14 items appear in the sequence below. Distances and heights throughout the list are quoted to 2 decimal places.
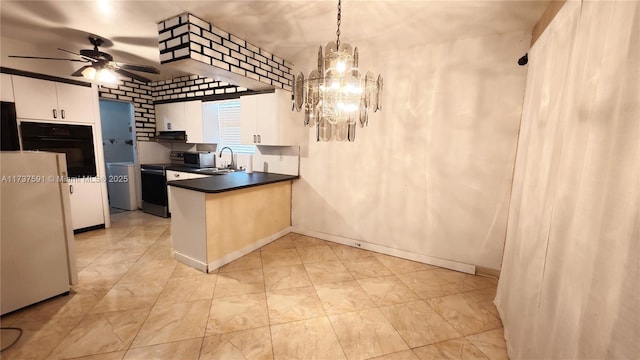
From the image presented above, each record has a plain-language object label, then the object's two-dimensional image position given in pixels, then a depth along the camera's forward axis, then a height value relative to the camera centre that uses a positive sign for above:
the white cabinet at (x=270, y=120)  3.42 +0.42
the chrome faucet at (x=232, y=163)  4.23 -0.27
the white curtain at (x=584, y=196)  0.75 -0.16
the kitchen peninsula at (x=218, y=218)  2.50 -0.79
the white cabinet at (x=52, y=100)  2.96 +0.57
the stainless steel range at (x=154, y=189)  4.28 -0.79
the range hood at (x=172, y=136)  4.52 +0.20
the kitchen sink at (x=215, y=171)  3.93 -0.39
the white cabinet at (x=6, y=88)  2.79 +0.63
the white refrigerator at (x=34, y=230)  1.79 -0.69
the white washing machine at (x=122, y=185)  4.68 -0.79
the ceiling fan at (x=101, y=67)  2.63 +0.86
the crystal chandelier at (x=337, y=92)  1.58 +0.40
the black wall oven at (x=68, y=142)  3.04 +0.02
